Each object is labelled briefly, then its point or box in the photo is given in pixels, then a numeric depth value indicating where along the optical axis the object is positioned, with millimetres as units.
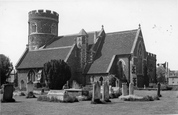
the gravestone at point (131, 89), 24981
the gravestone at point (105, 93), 20231
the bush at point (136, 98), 21781
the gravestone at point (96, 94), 18934
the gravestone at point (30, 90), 24622
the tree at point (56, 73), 37219
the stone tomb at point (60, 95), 19984
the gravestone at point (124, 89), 24438
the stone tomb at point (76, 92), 26184
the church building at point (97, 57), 43906
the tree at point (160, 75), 85556
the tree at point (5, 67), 48938
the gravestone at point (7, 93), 18859
